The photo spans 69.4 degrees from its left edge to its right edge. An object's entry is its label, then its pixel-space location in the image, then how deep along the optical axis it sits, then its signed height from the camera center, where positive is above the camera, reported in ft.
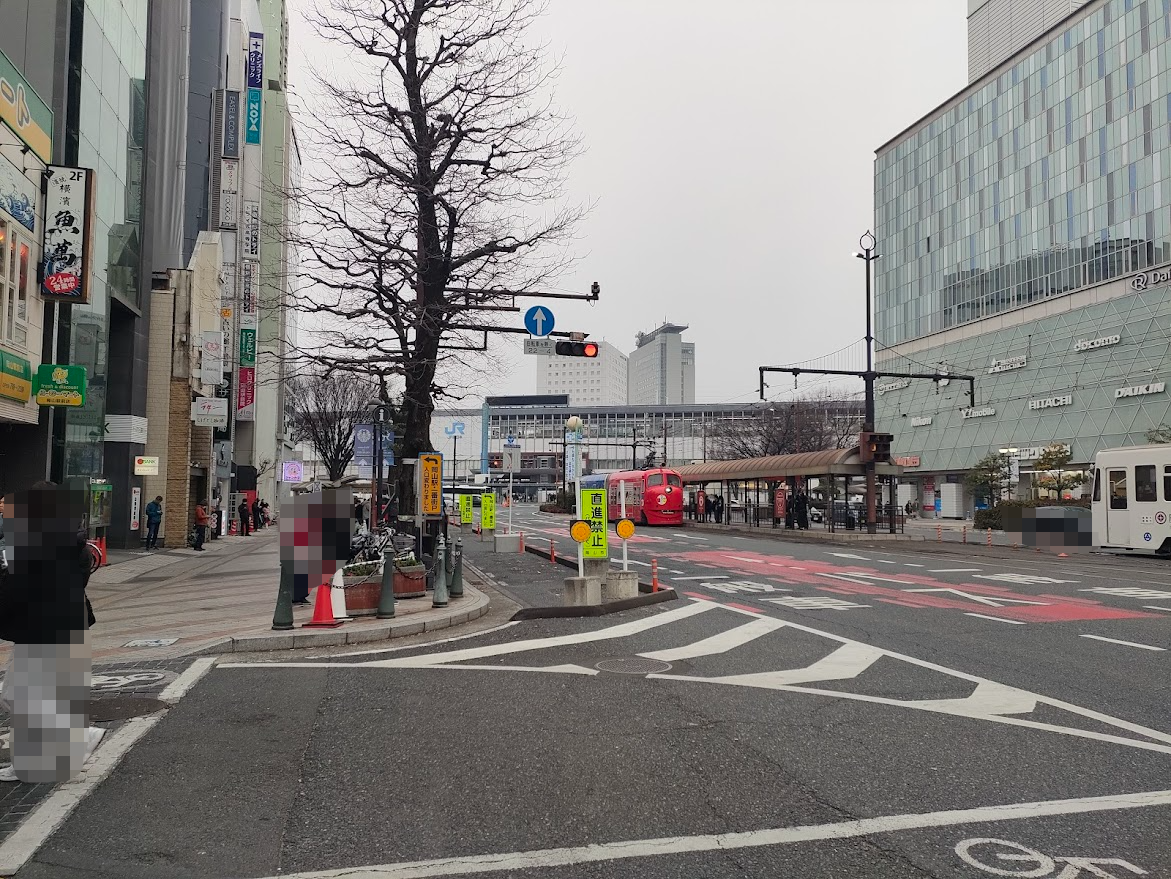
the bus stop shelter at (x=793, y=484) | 109.50 -0.74
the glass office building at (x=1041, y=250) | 168.96 +55.19
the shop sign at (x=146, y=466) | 89.56 +0.86
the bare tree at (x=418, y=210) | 55.42 +17.92
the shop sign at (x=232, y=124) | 142.61 +59.71
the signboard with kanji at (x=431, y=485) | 53.88 -0.58
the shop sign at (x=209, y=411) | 99.19 +7.47
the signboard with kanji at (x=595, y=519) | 45.42 -2.23
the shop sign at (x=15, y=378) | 55.26 +6.51
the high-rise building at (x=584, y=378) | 612.29 +73.28
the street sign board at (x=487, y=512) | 117.29 -4.91
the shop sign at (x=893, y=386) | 236.02 +26.57
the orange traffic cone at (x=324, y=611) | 34.45 -5.53
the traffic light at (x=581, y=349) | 55.66 +8.53
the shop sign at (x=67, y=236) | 62.59 +17.73
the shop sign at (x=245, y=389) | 153.17 +15.57
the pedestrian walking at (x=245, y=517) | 134.82 -6.76
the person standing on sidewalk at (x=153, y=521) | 90.99 -5.04
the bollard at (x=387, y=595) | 36.91 -5.21
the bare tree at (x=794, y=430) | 215.10 +13.47
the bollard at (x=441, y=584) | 40.32 -5.23
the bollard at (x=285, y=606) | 33.42 -5.17
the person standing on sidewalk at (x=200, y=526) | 94.94 -5.79
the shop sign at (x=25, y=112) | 55.21 +25.08
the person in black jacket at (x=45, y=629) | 15.72 -2.97
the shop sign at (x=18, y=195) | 55.62 +19.00
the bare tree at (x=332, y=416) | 166.75 +12.17
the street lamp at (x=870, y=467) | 108.58 +1.60
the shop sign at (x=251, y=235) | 158.30 +45.76
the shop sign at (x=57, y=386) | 61.05 +6.33
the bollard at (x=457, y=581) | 44.37 -5.51
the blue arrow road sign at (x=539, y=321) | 54.75 +10.19
